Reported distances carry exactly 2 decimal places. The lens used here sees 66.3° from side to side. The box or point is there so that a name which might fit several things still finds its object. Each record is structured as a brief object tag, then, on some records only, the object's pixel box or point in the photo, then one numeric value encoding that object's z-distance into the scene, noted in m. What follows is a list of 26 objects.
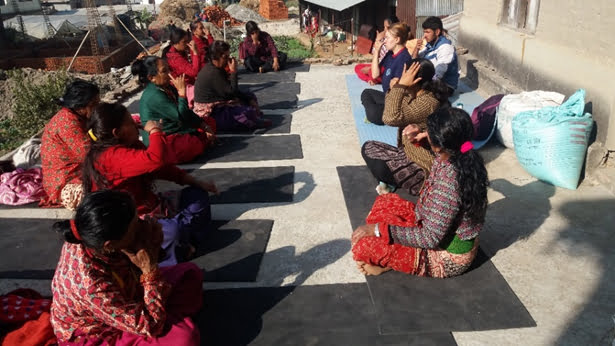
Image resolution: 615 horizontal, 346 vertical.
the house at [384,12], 12.62
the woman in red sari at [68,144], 3.88
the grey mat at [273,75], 9.29
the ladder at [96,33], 16.61
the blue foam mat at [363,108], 5.82
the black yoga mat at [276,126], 6.41
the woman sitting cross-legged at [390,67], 5.80
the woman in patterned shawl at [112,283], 2.03
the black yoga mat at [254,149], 5.51
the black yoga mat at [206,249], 3.39
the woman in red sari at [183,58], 7.06
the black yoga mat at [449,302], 2.74
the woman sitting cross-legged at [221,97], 6.20
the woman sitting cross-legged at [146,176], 3.14
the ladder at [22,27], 21.22
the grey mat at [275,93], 7.71
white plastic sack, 5.00
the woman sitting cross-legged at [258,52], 9.64
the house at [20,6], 32.69
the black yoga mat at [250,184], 4.48
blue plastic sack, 4.28
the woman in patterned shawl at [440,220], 2.69
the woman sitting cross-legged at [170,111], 4.74
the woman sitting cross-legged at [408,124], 4.18
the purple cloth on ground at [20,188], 4.43
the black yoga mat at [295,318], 2.68
